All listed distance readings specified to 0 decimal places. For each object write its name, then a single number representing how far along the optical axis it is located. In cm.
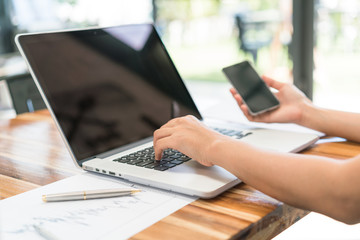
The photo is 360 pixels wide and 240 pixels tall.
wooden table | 58
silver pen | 69
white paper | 58
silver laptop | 76
